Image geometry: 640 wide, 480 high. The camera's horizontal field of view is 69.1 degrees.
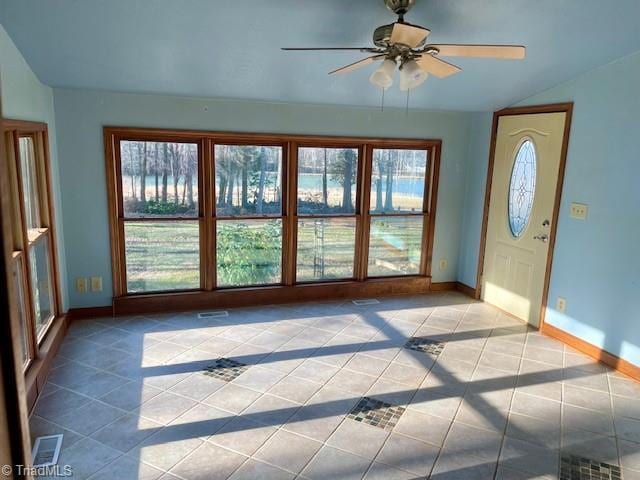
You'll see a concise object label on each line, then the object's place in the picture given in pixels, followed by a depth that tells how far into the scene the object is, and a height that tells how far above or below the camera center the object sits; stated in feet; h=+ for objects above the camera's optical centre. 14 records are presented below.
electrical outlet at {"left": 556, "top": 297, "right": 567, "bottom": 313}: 13.19 -3.63
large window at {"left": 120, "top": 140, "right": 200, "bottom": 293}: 13.79 -1.54
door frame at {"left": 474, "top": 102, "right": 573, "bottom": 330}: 12.96 +0.20
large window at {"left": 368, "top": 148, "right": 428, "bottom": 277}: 16.55 -1.42
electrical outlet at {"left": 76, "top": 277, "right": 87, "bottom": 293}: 13.70 -3.62
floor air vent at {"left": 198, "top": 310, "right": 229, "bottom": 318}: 14.37 -4.62
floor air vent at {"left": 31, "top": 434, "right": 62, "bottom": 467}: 7.66 -4.91
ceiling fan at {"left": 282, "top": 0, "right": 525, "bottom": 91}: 7.43 +2.08
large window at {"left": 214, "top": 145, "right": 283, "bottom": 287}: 14.75 -1.56
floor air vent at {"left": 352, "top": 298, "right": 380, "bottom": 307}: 16.10 -4.56
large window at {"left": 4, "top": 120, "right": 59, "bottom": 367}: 9.45 -1.66
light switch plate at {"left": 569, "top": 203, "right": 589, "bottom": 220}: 12.46 -0.91
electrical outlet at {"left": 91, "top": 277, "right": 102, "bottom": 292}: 13.83 -3.63
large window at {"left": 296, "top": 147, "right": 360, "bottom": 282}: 15.66 -1.49
